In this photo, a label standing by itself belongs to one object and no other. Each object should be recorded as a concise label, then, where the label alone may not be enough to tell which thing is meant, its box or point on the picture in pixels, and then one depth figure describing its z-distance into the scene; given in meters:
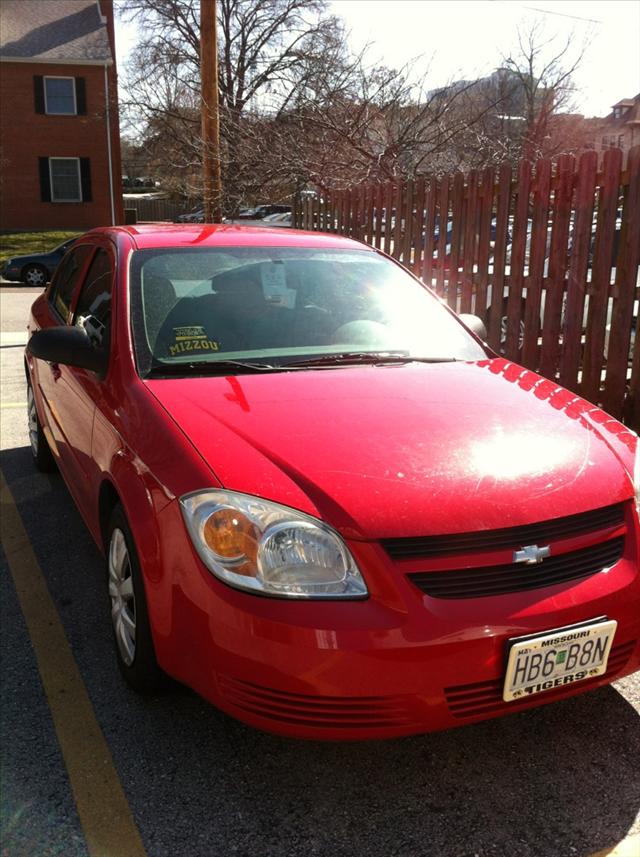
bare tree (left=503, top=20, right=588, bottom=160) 21.22
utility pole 10.07
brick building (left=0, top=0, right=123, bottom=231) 28.86
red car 2.04
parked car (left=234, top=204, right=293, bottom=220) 31.04
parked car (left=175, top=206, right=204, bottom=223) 36.17
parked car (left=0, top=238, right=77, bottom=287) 18.86
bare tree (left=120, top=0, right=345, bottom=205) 24.17
